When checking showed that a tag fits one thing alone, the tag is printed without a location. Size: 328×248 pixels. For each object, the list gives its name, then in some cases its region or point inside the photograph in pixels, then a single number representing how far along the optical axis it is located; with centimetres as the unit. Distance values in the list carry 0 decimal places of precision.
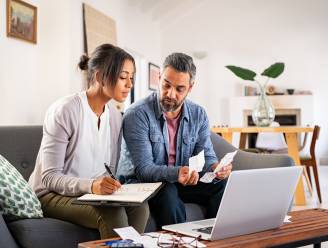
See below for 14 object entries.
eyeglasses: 141
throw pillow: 186
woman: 186
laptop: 150
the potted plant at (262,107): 468
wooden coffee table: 148
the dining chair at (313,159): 482
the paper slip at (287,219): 182
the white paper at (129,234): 143
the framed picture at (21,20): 425
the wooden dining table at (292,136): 457
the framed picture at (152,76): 803
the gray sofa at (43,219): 185
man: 222
